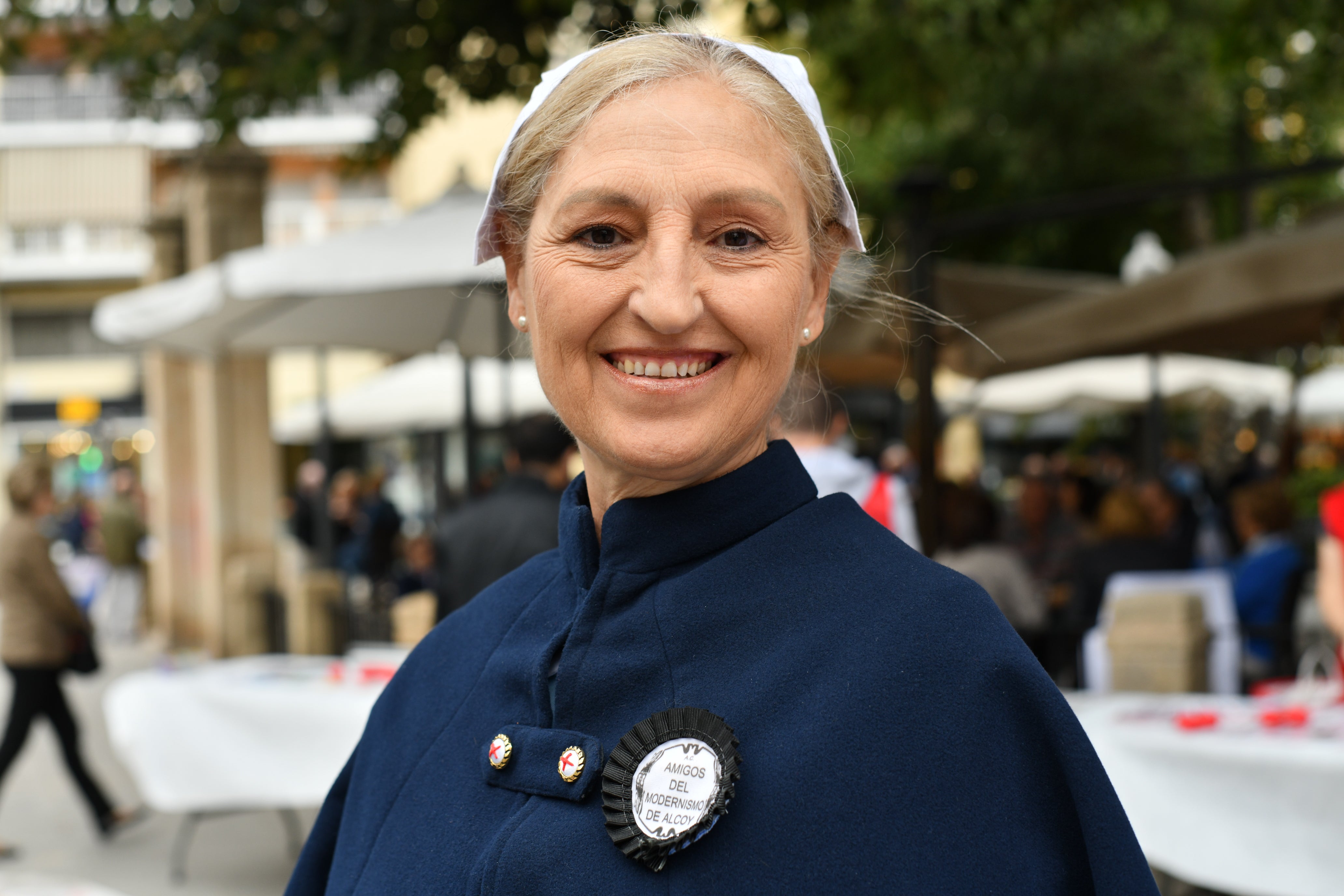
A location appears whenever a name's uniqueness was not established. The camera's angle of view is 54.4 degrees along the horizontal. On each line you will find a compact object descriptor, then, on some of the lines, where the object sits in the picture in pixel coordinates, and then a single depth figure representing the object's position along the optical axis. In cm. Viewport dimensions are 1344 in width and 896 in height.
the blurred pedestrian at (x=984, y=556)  646
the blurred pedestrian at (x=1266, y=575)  623
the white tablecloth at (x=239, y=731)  504
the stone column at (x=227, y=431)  1068
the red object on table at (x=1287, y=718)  370
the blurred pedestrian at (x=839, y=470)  439
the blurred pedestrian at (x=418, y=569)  1066
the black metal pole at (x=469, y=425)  717
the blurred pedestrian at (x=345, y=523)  1448
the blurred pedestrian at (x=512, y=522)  517
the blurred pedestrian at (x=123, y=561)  1452
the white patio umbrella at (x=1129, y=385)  1252
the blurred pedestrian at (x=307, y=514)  1360
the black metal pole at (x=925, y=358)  561
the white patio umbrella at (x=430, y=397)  1164
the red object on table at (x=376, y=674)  512
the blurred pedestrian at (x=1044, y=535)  895
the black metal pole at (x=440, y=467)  889
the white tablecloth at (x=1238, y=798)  339
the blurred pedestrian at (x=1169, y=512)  806
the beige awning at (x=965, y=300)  713
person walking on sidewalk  669
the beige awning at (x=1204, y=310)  518
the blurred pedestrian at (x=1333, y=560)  394
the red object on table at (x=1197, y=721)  379
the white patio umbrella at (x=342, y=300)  559
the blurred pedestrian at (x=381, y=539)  1288
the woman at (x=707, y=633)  110
